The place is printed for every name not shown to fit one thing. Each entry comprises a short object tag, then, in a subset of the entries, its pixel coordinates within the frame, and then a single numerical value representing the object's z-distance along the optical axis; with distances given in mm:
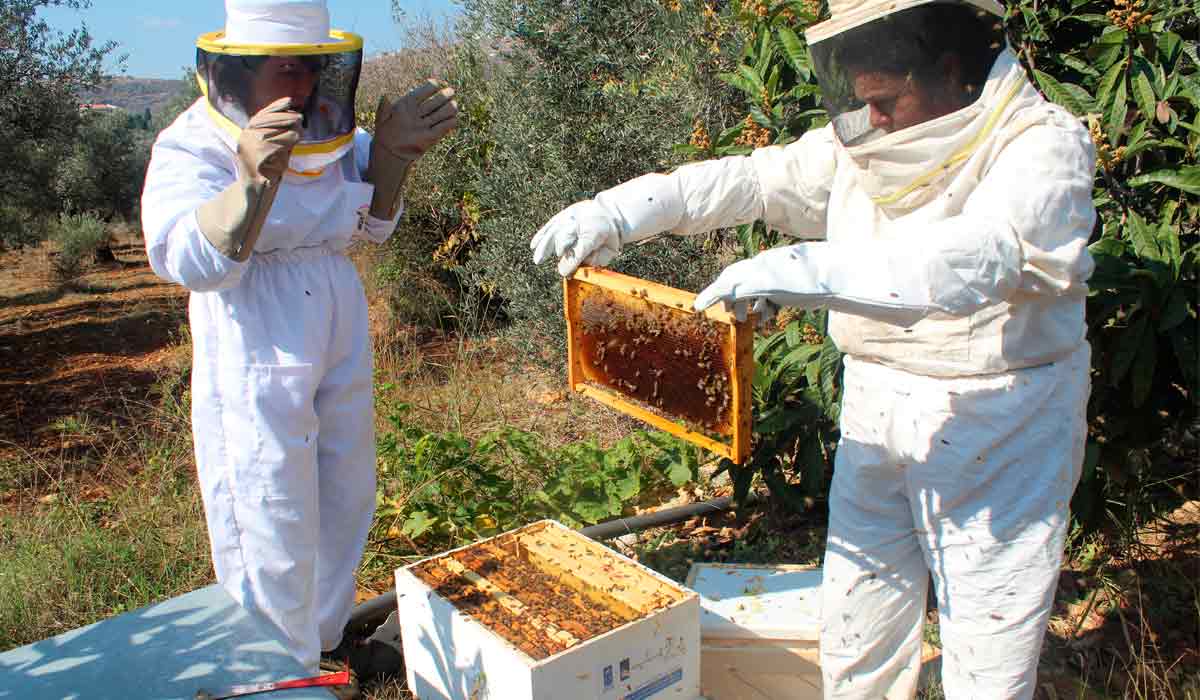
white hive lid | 3111
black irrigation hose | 3752
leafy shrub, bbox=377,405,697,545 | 4355
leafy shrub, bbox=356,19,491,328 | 8734
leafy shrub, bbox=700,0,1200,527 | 3062
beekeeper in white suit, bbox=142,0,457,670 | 2598
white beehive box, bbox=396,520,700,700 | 2535
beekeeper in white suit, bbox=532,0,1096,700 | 2131
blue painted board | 1986
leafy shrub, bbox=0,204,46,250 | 11383
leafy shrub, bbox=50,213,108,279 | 13898
